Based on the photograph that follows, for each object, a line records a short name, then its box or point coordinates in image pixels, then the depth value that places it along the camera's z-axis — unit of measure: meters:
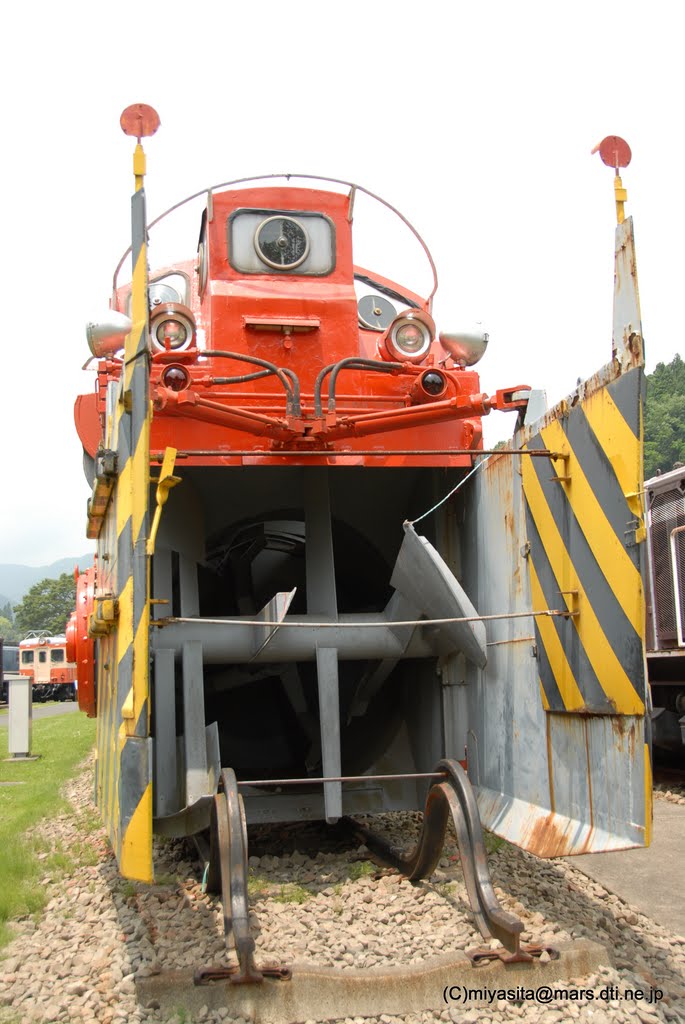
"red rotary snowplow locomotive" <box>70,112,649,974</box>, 3.25
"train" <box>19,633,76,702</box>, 39.28
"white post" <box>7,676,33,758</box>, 11.51
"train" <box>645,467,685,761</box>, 8.86
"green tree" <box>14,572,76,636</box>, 81.44
